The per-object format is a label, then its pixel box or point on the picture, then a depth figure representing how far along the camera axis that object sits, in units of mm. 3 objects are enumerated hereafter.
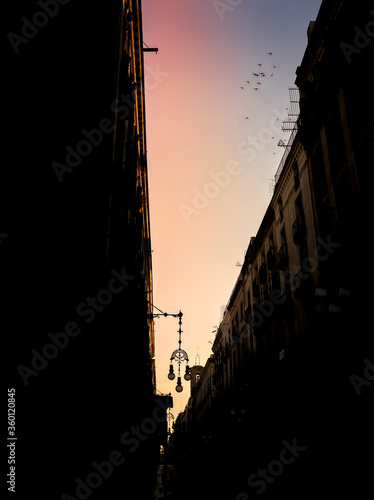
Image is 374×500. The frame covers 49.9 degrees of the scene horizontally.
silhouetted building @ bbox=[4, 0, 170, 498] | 6207
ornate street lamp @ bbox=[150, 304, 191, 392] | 20094
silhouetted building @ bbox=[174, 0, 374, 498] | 12789
